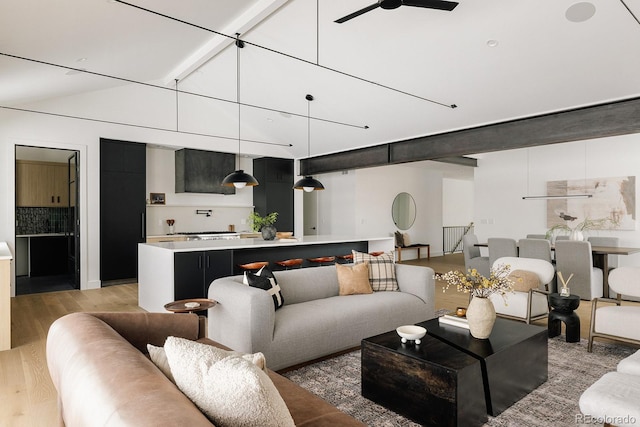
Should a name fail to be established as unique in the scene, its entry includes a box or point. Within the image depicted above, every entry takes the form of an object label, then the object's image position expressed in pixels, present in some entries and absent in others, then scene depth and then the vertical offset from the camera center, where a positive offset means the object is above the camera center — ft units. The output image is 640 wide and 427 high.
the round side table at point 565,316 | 12.50 -3.47
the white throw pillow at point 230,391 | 3.66 -1.75
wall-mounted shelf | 25.74 +0.30
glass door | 21.59 -0.66
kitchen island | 15.07 -2.17
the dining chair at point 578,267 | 18.04 -2.72
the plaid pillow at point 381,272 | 13.66 -2.21
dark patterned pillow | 10.71 -2.00
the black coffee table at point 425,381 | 7.27 -3.40
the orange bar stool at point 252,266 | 17.10 -2.43
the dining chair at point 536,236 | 25.50 -1.79
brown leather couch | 3.28 -1.72
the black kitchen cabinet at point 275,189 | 29.68 +1.60
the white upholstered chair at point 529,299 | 13.08 -3.06
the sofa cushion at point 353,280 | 13.15 -2.36
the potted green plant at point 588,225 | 23.62 -1.07
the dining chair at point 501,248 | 20.74 -2.09
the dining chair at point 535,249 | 19.39 -2.01
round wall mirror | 34.73 -0.16
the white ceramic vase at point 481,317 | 8.86 -2.44
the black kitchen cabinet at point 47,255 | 24.79 -2.85
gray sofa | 9.57 -2.88
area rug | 7.91 -4.21
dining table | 18.62 -2.39
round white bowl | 8.49 -2.70
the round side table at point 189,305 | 9.36 -2.34
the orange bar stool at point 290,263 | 18.69 -2.53
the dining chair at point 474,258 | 22.85 -2.91
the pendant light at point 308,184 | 20.80 +1.35
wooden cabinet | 24.56 +1.73
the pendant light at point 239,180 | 17.29 +1.33
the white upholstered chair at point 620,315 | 10.69 -2.99
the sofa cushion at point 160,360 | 4.80 -1.88
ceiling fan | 8.57 +4.60
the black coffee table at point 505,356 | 7.97 -3.17
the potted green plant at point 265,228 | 19.71 -0.91
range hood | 25.98 +2.74
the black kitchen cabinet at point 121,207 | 22.36 +0.21
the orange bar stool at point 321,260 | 20.08 -2.59
